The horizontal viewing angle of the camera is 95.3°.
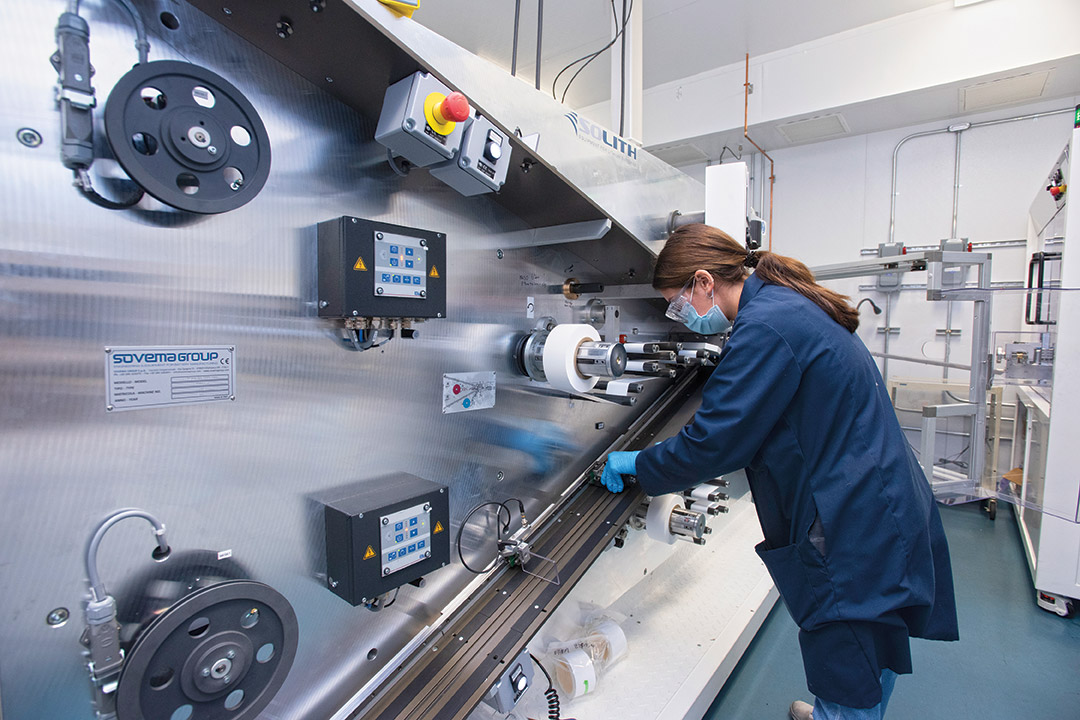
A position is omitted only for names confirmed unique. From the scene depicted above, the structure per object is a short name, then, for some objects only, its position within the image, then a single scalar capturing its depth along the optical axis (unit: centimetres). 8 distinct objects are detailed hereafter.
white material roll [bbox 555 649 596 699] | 131
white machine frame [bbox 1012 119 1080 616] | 198
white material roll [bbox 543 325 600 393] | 118
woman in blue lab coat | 98
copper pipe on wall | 344
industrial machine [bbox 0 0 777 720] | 64
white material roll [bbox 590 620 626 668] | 144
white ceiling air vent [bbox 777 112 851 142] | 339
